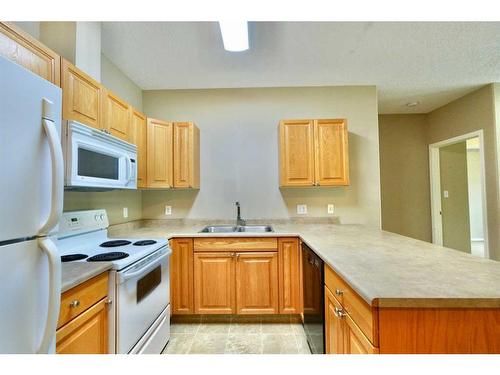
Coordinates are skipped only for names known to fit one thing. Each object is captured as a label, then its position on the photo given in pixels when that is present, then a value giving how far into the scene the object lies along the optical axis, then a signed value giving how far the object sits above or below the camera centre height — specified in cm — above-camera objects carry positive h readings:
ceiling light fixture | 167 +123
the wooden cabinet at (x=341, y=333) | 93 -65
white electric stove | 130 -50
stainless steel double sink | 281 -40
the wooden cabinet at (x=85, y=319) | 98 -56
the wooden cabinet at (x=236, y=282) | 225 -84
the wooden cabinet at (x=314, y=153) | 261 +47
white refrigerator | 68 -4
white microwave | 136 +25
